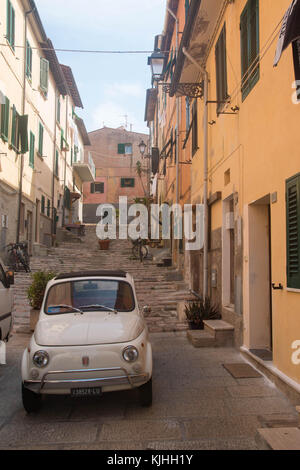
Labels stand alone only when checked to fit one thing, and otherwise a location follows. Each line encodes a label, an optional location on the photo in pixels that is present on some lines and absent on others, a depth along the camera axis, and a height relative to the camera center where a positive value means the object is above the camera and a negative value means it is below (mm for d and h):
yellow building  5695 +1636
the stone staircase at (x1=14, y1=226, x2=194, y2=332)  11336 -329
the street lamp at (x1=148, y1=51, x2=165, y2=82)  16359 +7163
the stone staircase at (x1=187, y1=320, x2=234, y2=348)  8625 -1314
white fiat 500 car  5203 -1024
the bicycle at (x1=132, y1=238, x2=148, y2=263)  19406 +761
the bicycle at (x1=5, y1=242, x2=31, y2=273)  15680 +232
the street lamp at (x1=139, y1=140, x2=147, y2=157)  26281 +6766
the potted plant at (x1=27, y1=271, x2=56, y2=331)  10008 -628
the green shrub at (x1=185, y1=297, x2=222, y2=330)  9945 -1001
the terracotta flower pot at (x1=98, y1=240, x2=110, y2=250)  22484 +1061
